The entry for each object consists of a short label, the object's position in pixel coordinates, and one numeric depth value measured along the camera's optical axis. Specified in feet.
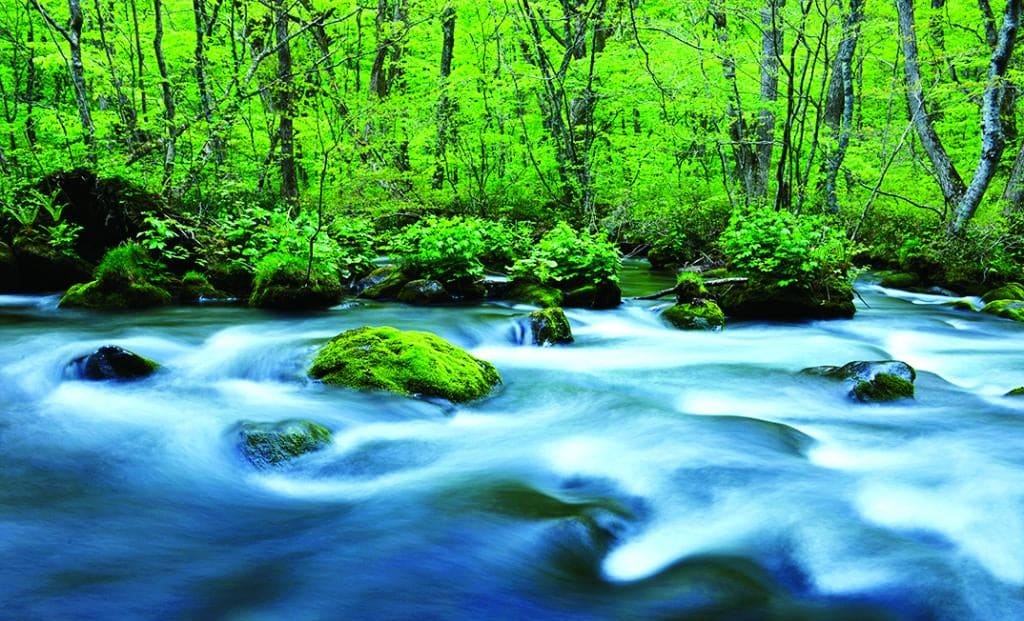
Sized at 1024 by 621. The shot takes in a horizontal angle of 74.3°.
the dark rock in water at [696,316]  29.45
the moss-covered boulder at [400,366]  18.08
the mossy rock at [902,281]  42.14
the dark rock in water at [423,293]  31.58
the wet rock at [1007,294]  34.04
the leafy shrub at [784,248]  28.91
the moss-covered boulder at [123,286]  28.08
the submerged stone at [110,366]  18.24
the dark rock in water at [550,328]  25.86
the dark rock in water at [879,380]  19.06
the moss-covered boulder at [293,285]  29.50
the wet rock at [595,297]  32.42
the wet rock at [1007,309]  30.81
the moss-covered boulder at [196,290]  30.53
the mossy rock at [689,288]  31.17
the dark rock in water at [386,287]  33.37
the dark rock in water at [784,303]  30.60
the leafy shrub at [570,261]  31.96
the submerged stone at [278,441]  13.89
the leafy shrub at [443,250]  31.42
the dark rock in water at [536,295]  32.22
